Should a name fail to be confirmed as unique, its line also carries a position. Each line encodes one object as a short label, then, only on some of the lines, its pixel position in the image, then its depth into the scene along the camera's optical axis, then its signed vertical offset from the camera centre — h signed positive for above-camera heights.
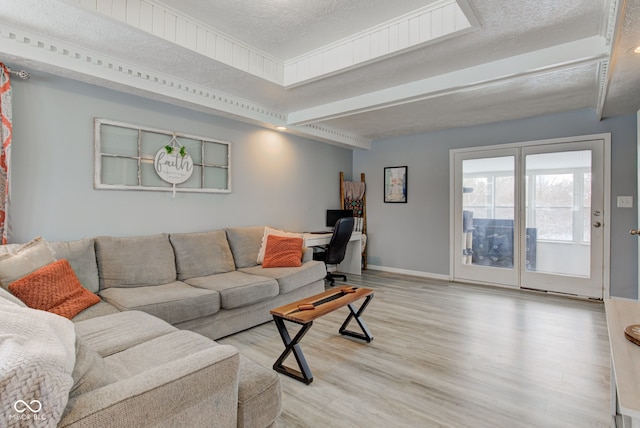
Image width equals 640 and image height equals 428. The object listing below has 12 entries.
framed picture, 5.70 +0.55
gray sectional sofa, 0.98 -0.61
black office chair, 4.69 -0.43
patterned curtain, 2.49 +0.52
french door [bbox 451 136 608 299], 4.12 +0.02
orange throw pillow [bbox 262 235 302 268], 3.86 -0.44
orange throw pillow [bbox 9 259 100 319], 2.02 -0.50
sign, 3.49 +0.53
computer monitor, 5.62 +0.00
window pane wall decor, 3.10 +0.57
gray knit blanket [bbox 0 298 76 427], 0.70 -0.37
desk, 5.61 -0.72
